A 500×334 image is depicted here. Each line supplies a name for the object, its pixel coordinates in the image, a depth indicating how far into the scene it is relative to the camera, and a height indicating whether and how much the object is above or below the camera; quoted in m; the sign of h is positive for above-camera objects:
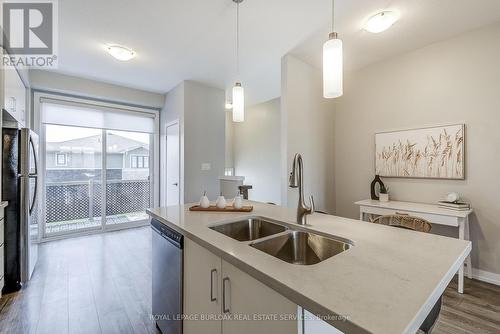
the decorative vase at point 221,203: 1.84 -0.30
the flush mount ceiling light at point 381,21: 2.14 +1.44
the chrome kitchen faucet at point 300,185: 1.31 -0.11
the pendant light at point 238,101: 2.02 +0.61
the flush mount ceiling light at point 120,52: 2.69 +1.43
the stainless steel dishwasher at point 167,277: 1.40 -0.75
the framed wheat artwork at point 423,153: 2.53 +0.17
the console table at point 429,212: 2.21 -0.51
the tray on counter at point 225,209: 1.79 -0.34
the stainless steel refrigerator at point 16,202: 2.18 -0.34
